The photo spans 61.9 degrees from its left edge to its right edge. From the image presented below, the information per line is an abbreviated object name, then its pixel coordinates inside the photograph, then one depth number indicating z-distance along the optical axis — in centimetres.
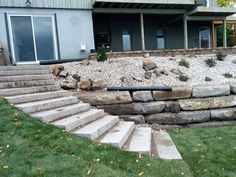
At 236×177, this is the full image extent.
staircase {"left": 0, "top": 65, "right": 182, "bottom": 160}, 329
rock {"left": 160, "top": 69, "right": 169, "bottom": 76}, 584
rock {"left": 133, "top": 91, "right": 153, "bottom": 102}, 482
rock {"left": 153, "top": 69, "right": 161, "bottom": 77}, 574
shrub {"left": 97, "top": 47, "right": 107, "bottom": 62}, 651
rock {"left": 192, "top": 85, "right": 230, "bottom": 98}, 502
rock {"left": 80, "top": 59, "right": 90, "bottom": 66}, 626
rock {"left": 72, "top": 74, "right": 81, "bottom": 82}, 541
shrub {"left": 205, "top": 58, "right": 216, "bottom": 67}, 666
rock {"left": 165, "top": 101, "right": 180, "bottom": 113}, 488
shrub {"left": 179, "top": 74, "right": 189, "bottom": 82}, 567
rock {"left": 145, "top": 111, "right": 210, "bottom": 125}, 482
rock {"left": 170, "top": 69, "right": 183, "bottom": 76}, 596
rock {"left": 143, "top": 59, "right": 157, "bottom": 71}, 598
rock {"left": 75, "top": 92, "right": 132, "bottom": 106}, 467
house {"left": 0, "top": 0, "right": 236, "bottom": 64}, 759
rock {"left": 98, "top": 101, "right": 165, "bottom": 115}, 468
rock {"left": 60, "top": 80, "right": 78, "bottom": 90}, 506
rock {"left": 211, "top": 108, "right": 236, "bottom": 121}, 501
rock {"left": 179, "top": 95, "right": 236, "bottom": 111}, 493
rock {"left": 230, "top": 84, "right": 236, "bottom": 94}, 518
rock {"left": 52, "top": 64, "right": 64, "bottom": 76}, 562
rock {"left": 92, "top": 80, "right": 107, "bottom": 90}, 501
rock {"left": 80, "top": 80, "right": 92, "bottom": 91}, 498
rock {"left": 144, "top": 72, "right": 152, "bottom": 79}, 560
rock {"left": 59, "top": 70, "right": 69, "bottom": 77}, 554
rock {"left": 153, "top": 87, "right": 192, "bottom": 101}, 487
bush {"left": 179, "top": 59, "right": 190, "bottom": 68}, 645
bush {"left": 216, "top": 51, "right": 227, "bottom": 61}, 725
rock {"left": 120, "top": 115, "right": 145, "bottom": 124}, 472
